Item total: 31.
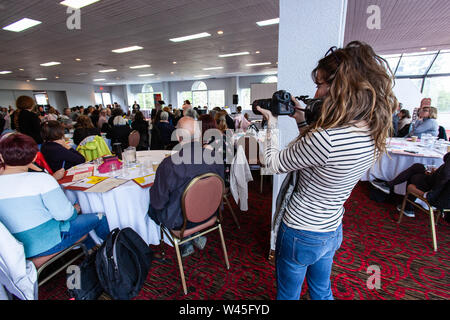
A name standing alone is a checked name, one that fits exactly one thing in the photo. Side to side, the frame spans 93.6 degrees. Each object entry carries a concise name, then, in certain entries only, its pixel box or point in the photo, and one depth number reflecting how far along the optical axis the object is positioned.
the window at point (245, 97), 15.30
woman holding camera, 0.69
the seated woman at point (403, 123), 5.00
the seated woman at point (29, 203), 1.26
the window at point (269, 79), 14.39
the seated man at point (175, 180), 1.51
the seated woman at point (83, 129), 3.75
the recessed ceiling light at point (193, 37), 5.24
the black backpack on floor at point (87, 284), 1.53
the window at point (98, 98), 20.12
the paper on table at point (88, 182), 1.84
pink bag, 2.12
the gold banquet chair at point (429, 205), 2.11
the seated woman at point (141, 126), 4.85
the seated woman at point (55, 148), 2.27
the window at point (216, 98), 16.12
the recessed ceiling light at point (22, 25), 4.12
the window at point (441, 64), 8.32
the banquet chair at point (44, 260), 1.42
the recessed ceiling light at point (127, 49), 6.43
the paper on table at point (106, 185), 1.75
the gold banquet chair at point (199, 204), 1.46
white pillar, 1.44
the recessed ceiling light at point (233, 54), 7.50
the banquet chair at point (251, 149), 3.13
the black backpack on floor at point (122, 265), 1.56
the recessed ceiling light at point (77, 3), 3.38
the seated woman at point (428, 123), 3.99
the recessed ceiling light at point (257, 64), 9.93
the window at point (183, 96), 17.41
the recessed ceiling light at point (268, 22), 4.40
